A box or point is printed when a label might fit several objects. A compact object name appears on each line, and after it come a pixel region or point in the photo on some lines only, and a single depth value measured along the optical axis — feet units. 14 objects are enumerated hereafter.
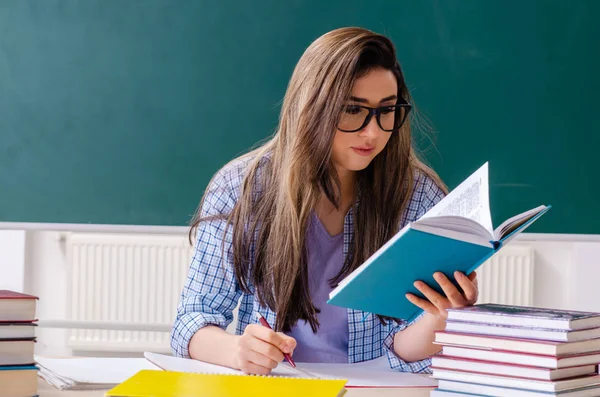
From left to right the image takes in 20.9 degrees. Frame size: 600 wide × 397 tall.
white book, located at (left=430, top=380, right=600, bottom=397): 8.05
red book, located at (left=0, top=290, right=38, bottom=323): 8.56
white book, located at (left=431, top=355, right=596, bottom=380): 8.02
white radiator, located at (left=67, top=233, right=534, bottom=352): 17.36
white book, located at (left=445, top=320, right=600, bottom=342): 8.03
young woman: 9.88
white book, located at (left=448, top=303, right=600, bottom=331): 8.04
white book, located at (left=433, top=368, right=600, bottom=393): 8.01
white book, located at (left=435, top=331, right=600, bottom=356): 8.01
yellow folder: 7.80
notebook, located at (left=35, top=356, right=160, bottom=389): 8.93
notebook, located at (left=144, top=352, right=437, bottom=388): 8.89
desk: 8.63
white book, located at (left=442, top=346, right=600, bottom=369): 8.01
